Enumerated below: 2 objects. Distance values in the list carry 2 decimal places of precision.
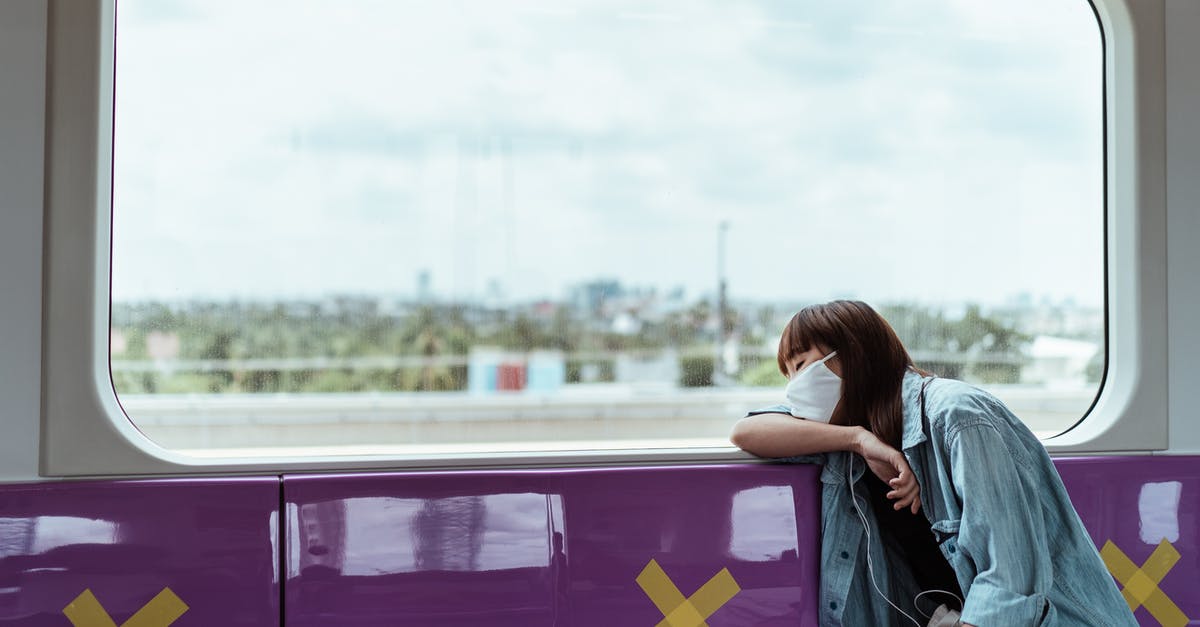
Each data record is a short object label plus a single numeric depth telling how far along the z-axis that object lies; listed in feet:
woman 6.23
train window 7.47
